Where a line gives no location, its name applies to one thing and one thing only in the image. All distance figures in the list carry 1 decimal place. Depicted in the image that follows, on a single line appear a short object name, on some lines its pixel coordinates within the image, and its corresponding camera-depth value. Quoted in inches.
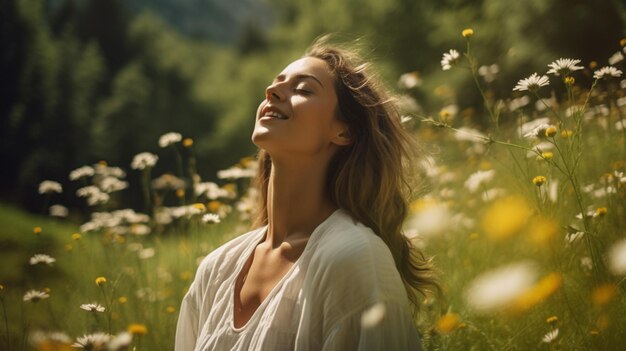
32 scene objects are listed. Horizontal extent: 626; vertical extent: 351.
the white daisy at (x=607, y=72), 87.6
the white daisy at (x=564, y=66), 83.4
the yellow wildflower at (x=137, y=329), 81.7
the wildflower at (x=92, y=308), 83.3
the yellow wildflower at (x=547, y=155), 85.0
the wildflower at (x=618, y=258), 74.3
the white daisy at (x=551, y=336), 75.8
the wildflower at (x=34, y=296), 90.0
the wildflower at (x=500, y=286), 89.7
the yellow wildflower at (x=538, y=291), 81.7
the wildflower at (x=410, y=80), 183.6
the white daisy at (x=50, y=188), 138.9
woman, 69.7
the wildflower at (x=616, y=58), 94.0
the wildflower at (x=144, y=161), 142.2
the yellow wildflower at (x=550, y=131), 81.7
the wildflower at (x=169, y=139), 140.7
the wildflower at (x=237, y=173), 152.8
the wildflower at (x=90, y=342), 64.6
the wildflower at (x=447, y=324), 84.4
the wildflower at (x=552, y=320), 79.9
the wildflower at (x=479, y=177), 109.0
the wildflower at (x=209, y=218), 116.3
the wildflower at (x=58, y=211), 155.8
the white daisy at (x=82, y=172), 147.6
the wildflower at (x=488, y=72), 159.8
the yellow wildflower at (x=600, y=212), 85.6
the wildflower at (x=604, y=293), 76.1
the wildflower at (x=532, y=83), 84.0
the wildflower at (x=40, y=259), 98.0
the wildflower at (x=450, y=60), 100.4
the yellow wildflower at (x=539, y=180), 85.9
